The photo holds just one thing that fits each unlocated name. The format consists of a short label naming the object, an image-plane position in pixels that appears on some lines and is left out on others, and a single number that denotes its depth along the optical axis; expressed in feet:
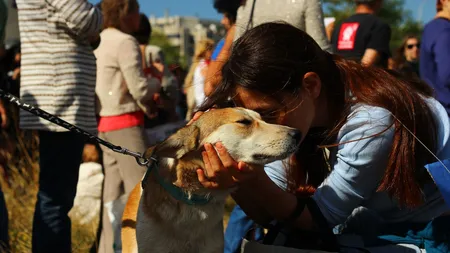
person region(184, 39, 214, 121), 19.84
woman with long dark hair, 9.09
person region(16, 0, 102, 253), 13.00
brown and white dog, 9.40
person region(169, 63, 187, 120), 29.13
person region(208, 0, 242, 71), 18.85
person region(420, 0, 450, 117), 14.26
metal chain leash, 9.02
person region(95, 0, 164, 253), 16.39
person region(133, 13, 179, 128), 21.57
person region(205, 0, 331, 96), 14.84
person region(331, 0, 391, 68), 18.45
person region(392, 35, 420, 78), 30.93
